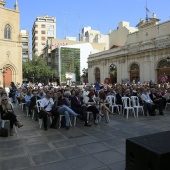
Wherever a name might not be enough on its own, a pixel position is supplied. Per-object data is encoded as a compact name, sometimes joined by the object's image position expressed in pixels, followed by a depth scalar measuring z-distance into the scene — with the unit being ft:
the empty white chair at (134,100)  31.36
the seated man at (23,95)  36.12
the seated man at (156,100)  31.76
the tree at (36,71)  153.79
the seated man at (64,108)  23.15
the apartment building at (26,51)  282.77
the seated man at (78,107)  24.54
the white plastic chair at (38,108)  23.82
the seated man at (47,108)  22.71
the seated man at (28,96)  31.77
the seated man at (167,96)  36.68
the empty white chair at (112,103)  32.43
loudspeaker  8.11
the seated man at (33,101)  29.23
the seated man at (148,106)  30.81
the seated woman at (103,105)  26.25
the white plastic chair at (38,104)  26.86
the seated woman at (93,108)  25.69
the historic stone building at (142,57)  90.99
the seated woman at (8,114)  20.53
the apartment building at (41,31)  269.85
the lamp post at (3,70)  98.86
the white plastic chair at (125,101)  30.89
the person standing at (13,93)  50.99
